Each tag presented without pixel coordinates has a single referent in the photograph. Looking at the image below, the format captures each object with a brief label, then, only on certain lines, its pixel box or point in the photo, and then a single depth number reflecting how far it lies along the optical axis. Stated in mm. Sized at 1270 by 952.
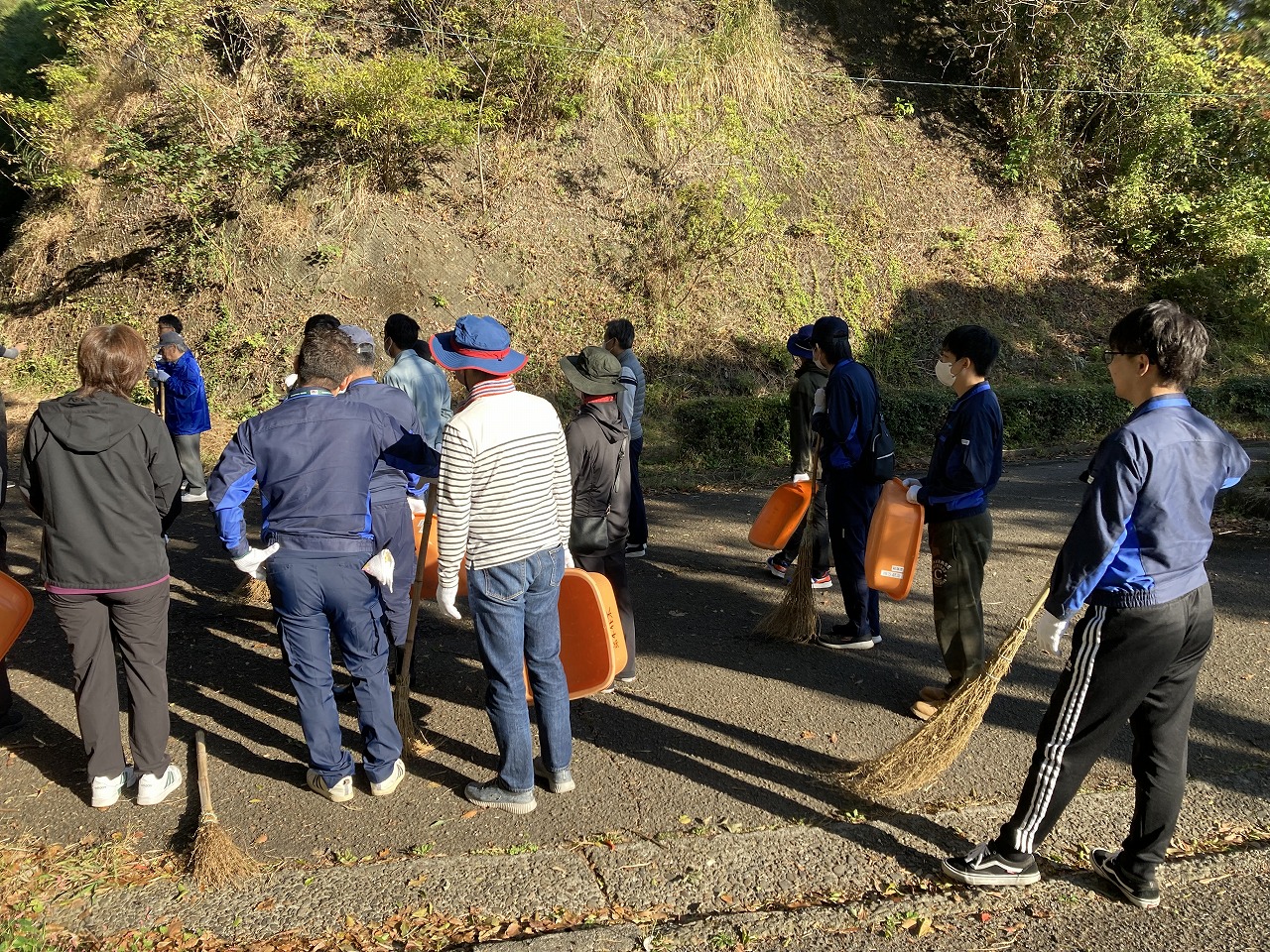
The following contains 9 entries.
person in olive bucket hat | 4531
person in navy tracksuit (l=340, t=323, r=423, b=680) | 4477
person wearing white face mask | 4410
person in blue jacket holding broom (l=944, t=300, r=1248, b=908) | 3018
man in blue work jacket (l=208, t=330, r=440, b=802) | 3586
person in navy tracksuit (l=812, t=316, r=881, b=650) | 5344
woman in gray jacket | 3637
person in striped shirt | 3549
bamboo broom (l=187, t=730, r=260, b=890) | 3273
